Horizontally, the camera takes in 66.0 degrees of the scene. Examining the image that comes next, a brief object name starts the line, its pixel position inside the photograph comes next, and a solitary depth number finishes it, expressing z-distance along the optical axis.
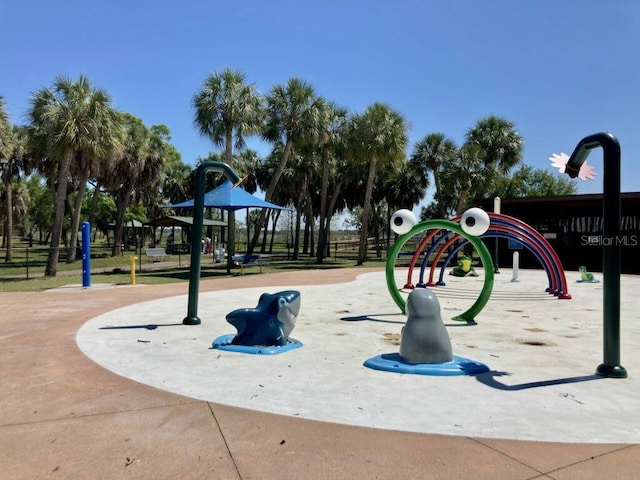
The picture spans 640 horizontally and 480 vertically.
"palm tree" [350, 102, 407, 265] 26.95
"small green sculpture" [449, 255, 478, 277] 19.42
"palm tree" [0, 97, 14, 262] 20.80
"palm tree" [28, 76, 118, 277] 18.00
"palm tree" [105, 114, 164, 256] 32.03
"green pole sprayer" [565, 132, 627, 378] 5.13
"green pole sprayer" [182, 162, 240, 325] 8.16
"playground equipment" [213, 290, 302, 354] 6.61
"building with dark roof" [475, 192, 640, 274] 25.91
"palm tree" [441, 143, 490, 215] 32.38
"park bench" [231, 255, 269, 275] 20.19
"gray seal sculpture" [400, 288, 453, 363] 5.72
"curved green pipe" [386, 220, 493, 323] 8.91
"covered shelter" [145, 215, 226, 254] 33.86
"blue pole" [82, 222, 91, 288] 14.55
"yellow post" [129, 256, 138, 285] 15.66
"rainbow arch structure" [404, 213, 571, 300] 12.78
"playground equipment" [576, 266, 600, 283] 17.27
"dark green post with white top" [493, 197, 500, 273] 19.36
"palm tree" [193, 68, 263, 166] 25.17
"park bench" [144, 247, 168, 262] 25.86
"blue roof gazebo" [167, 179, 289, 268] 19.39
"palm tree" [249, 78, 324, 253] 27.44
